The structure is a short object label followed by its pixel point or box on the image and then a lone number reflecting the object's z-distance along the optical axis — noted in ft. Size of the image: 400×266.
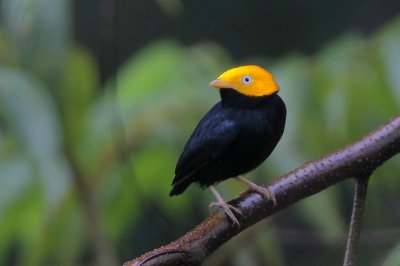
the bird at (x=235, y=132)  9.55
